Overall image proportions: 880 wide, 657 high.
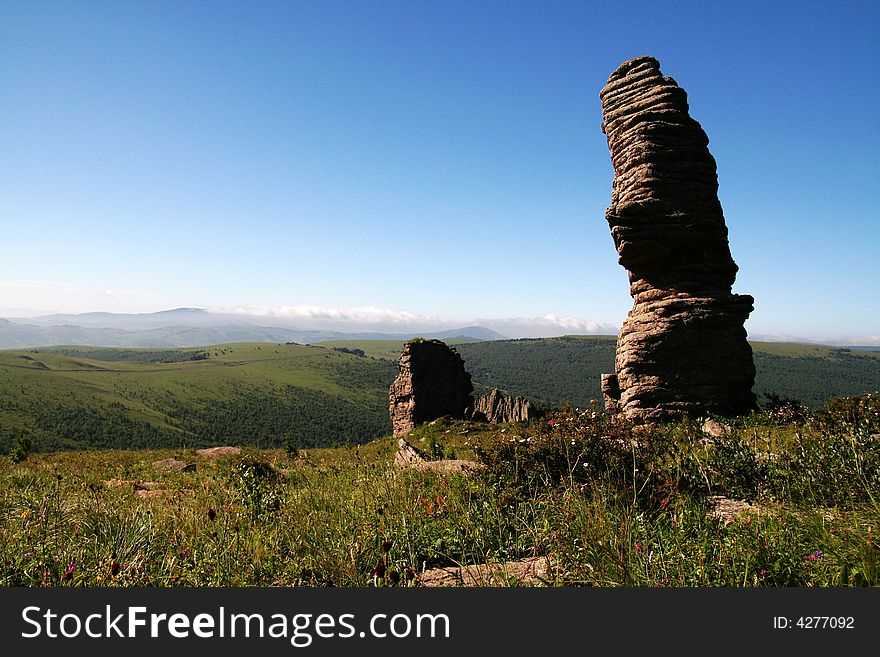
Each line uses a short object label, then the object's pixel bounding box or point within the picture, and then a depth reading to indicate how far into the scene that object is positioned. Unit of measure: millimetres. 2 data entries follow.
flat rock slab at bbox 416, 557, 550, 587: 3998
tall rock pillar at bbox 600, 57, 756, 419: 20641
